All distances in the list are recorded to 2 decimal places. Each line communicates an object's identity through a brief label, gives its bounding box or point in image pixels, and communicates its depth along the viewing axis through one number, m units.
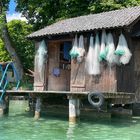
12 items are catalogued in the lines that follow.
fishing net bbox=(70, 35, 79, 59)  10.78
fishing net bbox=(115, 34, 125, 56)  10.06
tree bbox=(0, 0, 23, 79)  17.59
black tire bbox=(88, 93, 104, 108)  9.70
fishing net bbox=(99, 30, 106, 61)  10.18
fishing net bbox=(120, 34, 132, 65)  10.14
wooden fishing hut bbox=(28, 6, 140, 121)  10.21
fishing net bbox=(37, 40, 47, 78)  11.76
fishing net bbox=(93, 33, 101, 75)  10.42
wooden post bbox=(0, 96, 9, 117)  12.53
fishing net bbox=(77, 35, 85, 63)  10.77
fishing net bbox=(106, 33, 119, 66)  10.12
